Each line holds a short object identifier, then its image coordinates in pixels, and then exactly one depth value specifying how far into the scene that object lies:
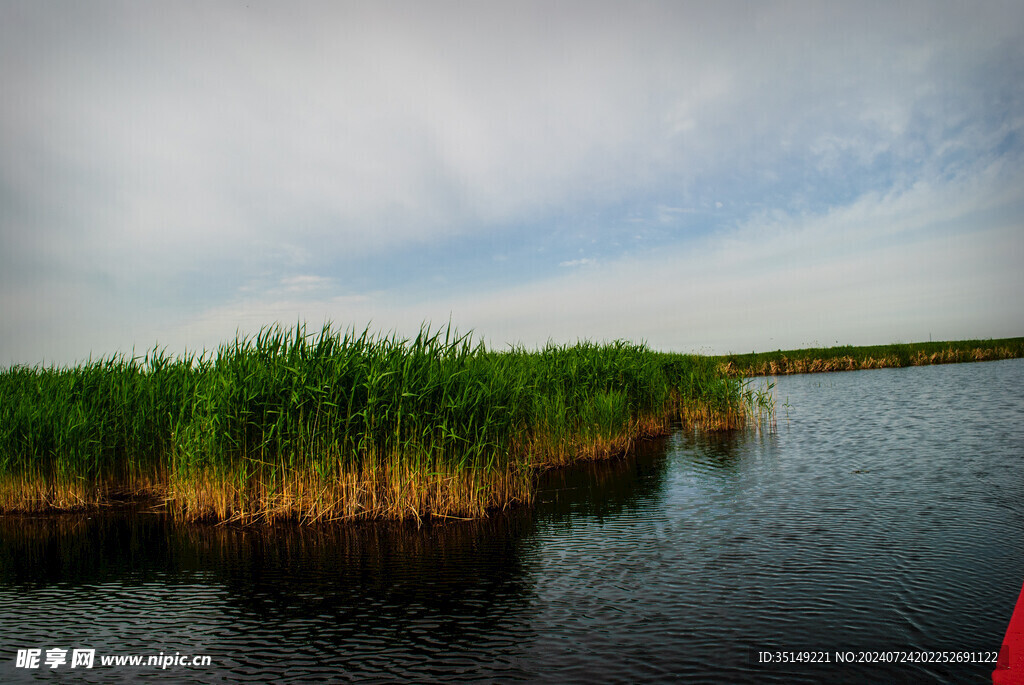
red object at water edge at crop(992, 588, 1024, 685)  3.97
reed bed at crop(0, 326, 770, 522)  8.95
